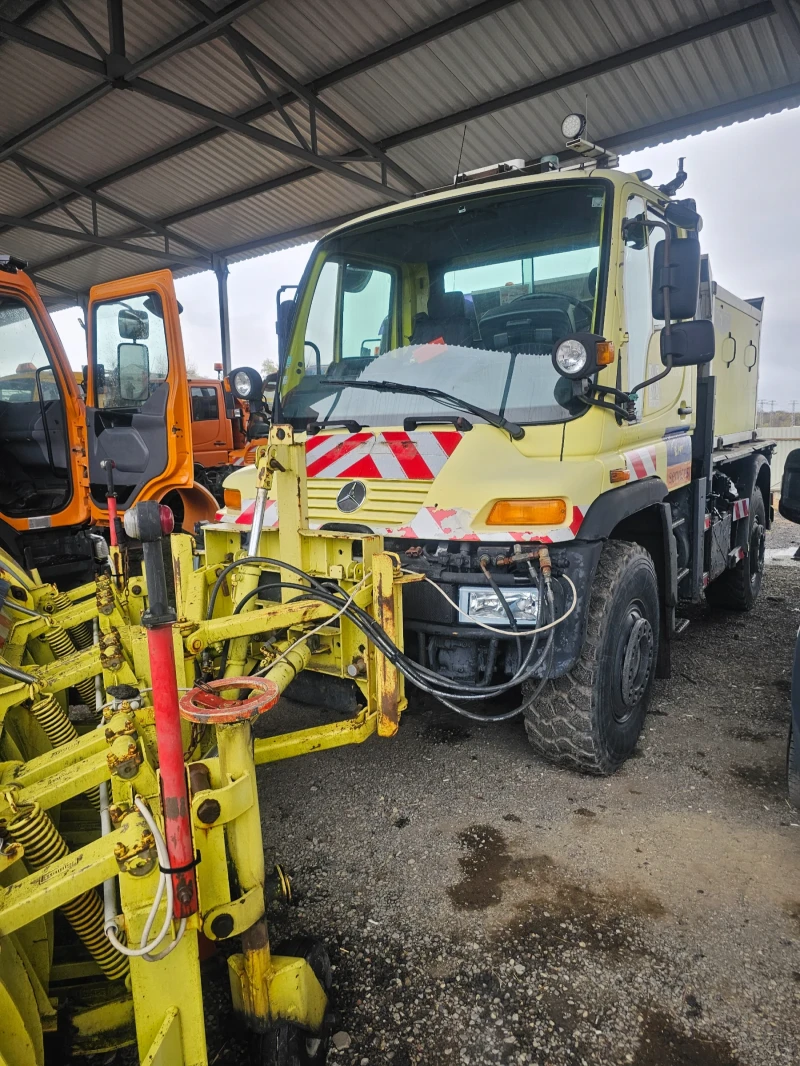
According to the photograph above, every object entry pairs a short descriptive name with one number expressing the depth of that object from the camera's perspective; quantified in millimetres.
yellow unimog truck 2572
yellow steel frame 1458
